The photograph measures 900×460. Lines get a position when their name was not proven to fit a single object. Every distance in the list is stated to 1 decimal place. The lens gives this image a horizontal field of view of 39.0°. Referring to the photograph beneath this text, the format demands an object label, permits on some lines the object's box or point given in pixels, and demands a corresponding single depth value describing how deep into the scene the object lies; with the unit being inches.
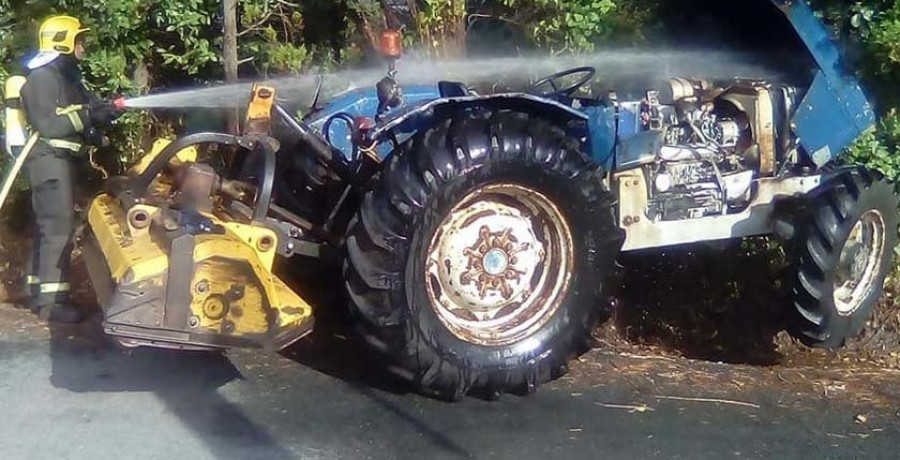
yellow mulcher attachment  231.1
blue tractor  238.7
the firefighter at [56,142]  313.1
